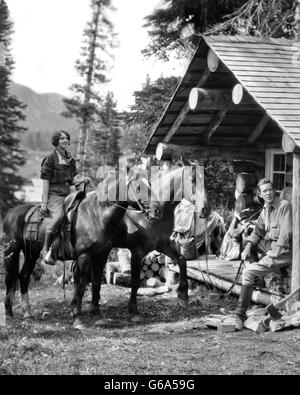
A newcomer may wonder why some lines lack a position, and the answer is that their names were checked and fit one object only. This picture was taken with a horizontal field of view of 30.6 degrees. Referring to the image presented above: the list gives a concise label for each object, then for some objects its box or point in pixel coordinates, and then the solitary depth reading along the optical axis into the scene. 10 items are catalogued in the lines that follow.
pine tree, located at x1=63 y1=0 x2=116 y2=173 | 32.56
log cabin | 8.16
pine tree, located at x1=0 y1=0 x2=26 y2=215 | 34.00
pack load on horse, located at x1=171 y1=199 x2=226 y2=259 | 12.28
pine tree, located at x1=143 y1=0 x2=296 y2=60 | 17.45
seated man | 7.96
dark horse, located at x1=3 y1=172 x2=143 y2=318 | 8.51
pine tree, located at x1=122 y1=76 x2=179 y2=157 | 17.06
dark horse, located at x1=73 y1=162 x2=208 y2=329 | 8.74
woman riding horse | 8.72
